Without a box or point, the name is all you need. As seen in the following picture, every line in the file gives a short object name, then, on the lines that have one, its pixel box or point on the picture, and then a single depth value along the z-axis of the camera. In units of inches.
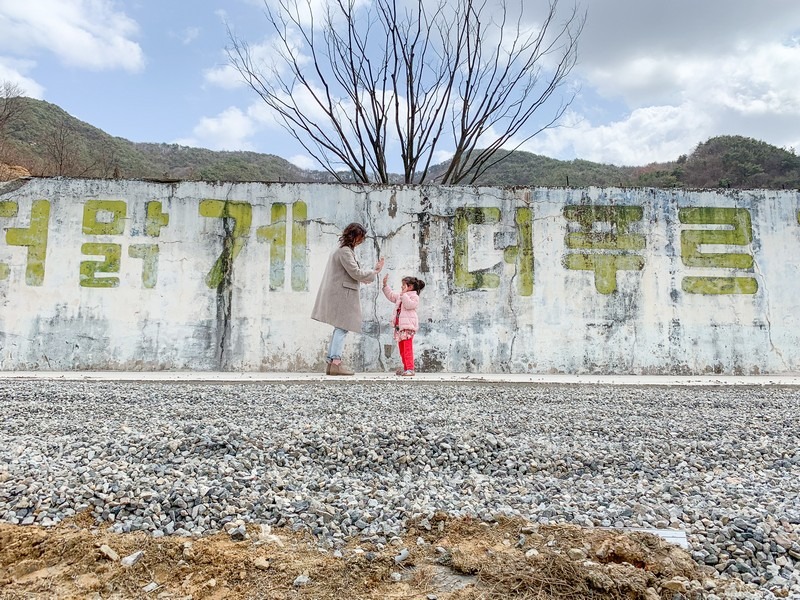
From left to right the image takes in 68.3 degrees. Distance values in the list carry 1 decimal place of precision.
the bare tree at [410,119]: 408.5
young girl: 243.1
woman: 236.2
